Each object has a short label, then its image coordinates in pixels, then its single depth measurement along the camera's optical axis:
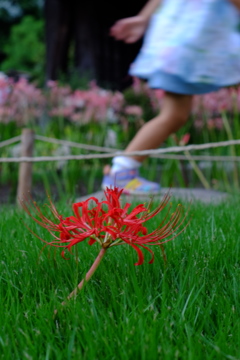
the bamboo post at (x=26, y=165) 3.71
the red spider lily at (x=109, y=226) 1.06
